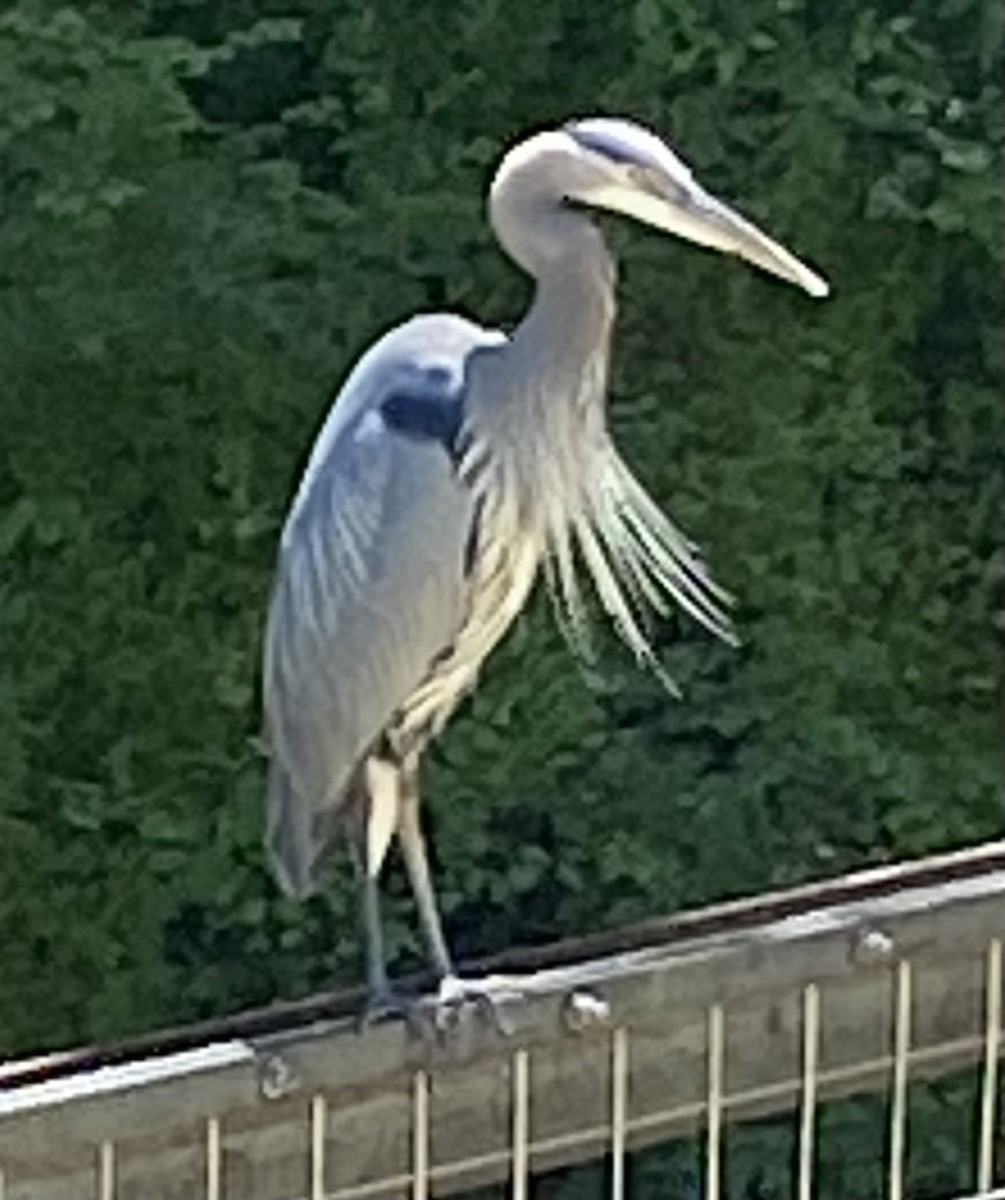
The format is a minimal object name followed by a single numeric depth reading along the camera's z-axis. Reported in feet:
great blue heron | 16.42
